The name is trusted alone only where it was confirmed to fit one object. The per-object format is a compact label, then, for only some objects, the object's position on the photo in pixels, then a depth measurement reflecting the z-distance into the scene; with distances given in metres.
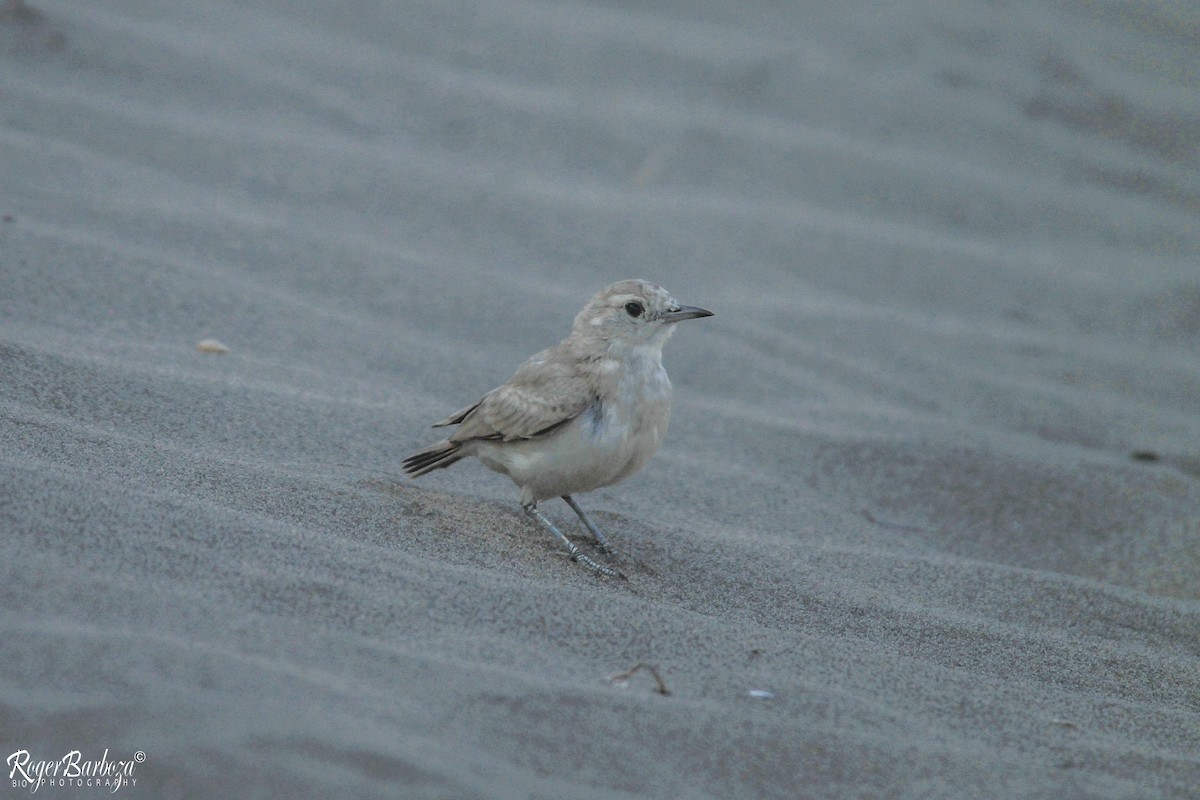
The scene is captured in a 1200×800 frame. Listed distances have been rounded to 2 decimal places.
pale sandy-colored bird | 7.86
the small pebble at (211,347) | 9.39
